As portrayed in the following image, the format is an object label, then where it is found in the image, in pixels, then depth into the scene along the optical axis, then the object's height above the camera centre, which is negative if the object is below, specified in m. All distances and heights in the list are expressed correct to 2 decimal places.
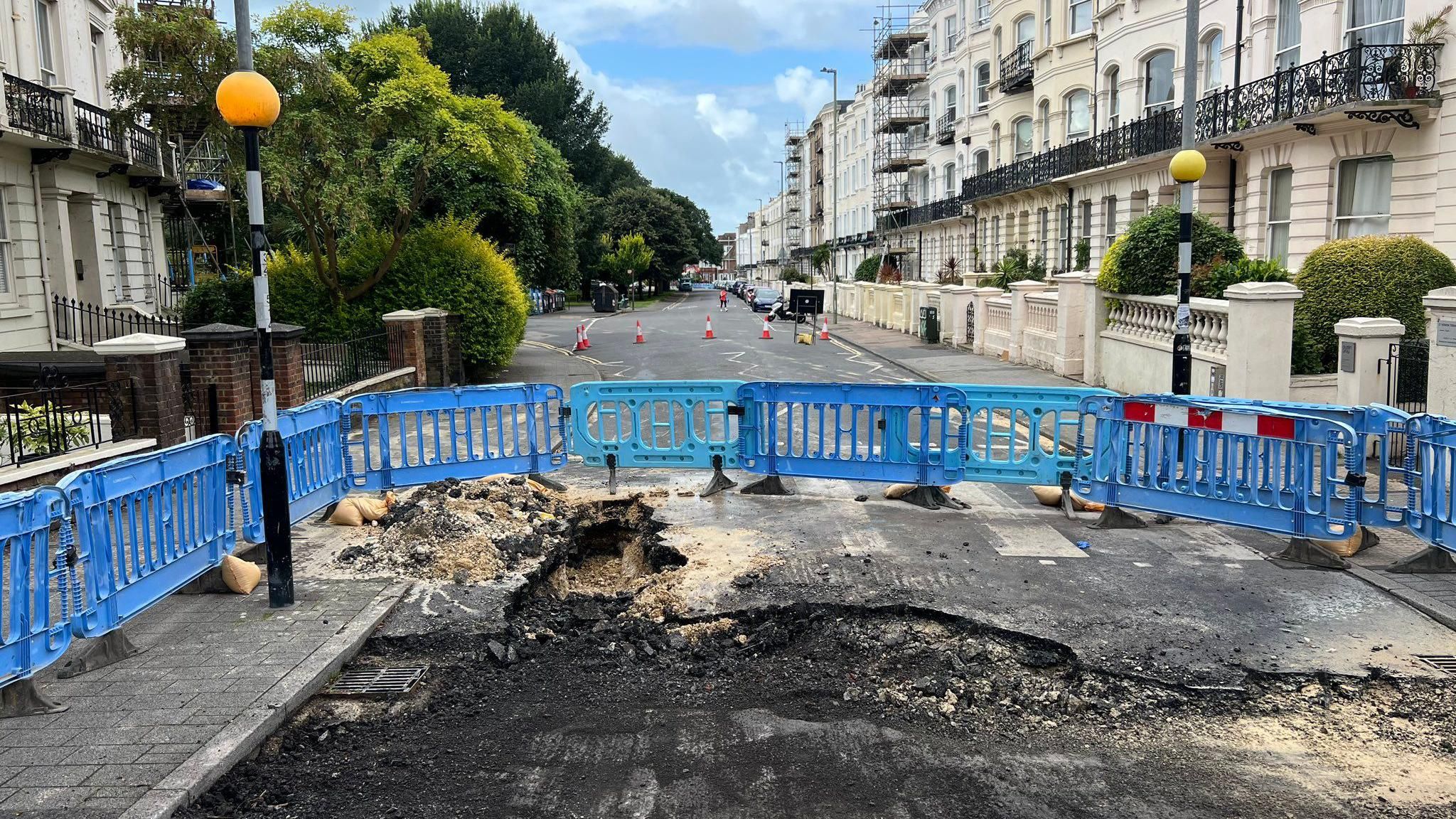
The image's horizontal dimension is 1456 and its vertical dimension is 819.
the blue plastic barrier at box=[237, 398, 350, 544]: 7.92 -1.43
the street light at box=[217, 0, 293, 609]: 6.74 +0.04
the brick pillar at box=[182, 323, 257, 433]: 11.70 -0.77
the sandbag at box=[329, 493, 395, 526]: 9.64 -2.03
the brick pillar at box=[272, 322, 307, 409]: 13.09 -0.90
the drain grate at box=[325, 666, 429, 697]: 5.98 -2.26
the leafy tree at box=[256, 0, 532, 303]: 18.42 +3.00
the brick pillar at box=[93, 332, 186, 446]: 9.68 -0.74
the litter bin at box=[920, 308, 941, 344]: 31.20 -1.43
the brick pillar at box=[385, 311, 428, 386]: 18.52 -0.87
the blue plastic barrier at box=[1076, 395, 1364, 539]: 8.22 -1.61
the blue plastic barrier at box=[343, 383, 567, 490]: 10.36 -1.54
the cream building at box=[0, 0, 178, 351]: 18.38 +2.40
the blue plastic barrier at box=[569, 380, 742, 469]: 11.21 -1.51
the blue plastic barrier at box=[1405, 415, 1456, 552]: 7.50 -1.55
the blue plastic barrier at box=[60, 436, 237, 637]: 5.97 -1.45
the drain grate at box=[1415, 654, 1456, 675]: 6.14 -2.33
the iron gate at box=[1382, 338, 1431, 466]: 12.07 -1.26
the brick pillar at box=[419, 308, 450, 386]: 19.12 -1.09
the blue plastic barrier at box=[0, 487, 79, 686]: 5.32 -1.47
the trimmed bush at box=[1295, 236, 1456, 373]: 14.27 -0.25
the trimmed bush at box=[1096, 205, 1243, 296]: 17.20 +0.34
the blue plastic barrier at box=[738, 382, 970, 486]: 10.23 -1.57
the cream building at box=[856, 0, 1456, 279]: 17.95 +3.38
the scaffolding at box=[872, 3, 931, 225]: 62.62 +10.20
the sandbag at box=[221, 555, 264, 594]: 7.58 -2.03
